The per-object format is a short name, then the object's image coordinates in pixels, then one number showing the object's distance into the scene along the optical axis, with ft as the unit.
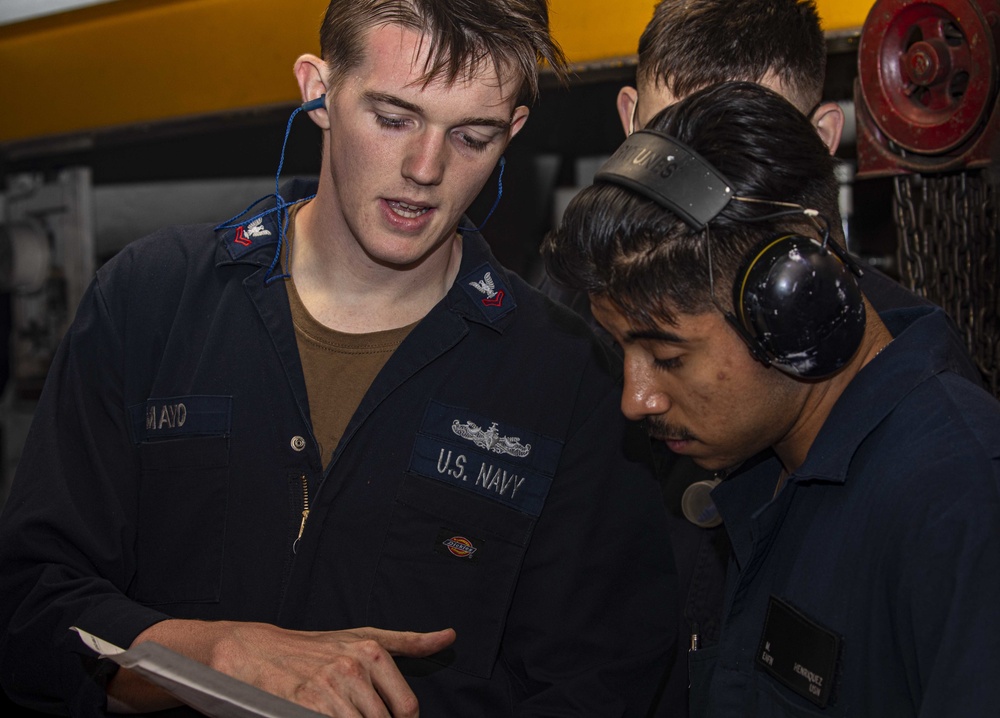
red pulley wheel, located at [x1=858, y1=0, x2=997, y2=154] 5.76
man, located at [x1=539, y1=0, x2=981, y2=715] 5.67
